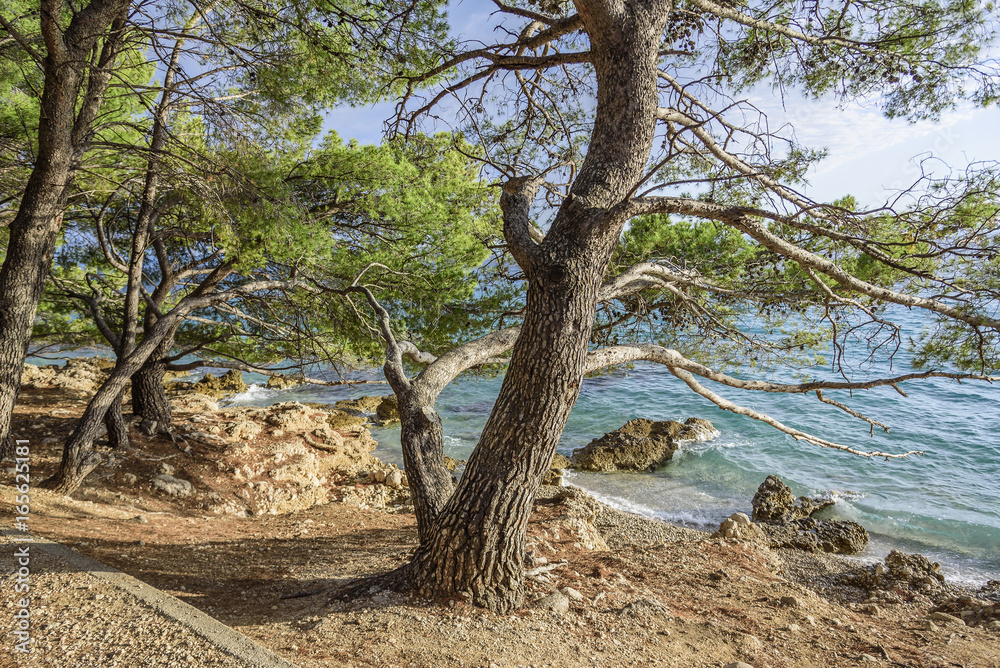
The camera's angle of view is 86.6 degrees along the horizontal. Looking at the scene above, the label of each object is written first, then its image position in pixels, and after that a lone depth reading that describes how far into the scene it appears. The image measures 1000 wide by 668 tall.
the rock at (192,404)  10.41
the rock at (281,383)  16.69
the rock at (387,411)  14.19
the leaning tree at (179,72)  4.70
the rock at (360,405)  14.90
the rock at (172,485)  6.15
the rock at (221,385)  16.09
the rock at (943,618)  4.88
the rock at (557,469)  9.48
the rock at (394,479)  8.05
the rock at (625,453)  10.92
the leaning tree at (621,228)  3.11
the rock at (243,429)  8.07
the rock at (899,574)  5.86
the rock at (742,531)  6.21
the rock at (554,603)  3.27
